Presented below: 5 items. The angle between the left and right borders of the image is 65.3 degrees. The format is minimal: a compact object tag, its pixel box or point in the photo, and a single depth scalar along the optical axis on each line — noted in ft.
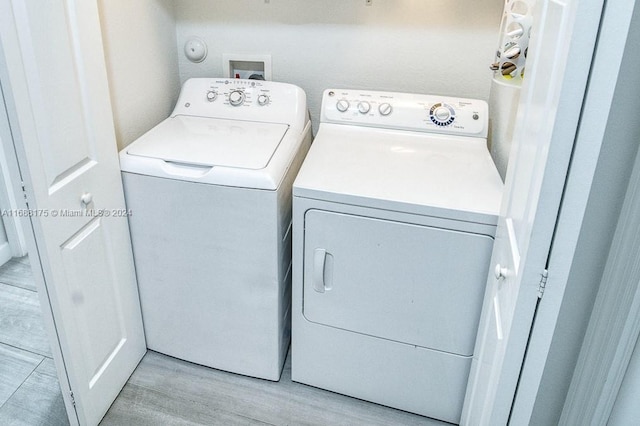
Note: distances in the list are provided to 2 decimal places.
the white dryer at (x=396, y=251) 4.85
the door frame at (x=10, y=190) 3.91
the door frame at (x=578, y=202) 2.30
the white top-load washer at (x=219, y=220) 5.23
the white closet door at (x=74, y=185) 3.97
